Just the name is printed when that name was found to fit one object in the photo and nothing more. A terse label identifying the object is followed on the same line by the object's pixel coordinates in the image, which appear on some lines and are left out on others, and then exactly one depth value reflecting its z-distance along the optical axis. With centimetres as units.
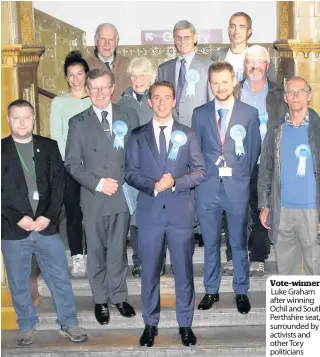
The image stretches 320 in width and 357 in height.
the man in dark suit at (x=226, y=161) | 533
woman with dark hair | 573
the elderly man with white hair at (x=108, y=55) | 587
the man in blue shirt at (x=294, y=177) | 520
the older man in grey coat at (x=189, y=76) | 577
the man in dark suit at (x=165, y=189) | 512
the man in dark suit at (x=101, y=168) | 530
